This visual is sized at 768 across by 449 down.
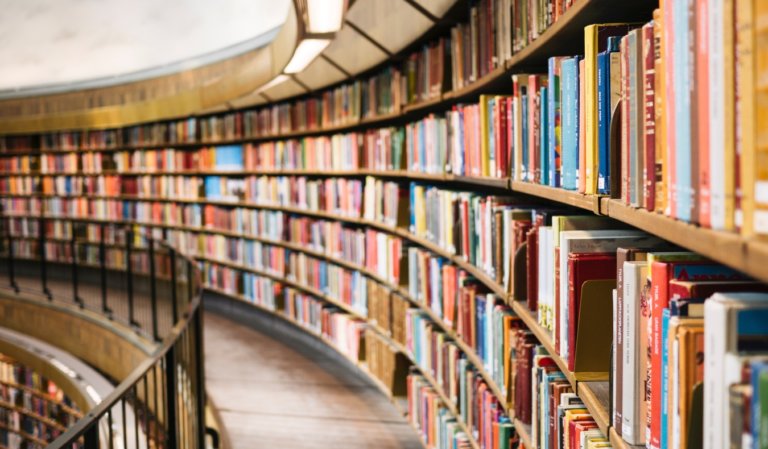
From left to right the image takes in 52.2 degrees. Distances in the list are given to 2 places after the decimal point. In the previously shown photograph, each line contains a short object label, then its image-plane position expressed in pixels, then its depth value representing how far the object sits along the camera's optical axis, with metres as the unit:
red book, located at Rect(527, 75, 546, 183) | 2.11
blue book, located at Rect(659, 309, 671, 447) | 1.16
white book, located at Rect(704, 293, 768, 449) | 0.93
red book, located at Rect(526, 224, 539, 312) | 2.18
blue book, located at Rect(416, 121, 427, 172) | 3.79
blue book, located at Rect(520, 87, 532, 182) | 2.25
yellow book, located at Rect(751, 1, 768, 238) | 0.82
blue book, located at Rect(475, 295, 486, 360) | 2.82
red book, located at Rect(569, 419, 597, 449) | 1.67
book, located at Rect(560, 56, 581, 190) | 1.71
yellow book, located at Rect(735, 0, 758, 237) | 0.84
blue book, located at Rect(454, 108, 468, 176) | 3.07
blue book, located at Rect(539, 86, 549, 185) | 2.05
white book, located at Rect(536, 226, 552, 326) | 2.02
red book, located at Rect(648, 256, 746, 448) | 1.16
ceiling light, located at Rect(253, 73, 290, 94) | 5.17
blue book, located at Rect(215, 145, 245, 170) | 7.59
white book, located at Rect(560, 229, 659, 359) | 1.67
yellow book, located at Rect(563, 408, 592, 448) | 1.74
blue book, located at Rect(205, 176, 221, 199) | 8.03
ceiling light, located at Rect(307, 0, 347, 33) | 3.12
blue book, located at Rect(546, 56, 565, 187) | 1.91
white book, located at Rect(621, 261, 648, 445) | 1.30
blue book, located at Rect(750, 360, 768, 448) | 0.83
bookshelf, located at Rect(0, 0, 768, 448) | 1.40
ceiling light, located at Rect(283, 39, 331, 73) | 3.84
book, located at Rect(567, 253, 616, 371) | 1.65
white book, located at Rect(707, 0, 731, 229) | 0.92
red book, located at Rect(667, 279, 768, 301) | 1.10
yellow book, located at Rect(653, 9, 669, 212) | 1.13
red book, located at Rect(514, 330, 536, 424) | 2.28
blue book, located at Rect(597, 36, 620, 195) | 1.51
